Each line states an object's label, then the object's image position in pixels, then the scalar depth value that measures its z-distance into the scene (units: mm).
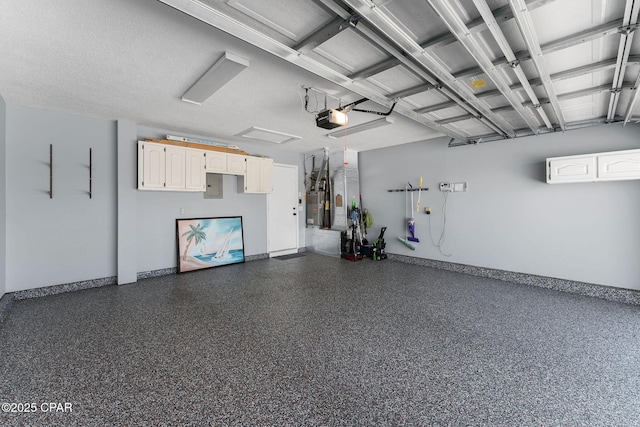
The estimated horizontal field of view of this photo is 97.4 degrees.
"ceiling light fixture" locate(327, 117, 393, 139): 4506
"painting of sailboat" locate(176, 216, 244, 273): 5488
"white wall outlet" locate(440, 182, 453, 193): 5586
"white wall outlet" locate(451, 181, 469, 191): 5395
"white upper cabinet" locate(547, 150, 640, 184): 3656
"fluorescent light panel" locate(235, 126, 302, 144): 5160
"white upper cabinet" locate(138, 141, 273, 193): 4777
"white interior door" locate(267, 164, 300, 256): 7000
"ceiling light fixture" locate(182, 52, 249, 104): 2623
